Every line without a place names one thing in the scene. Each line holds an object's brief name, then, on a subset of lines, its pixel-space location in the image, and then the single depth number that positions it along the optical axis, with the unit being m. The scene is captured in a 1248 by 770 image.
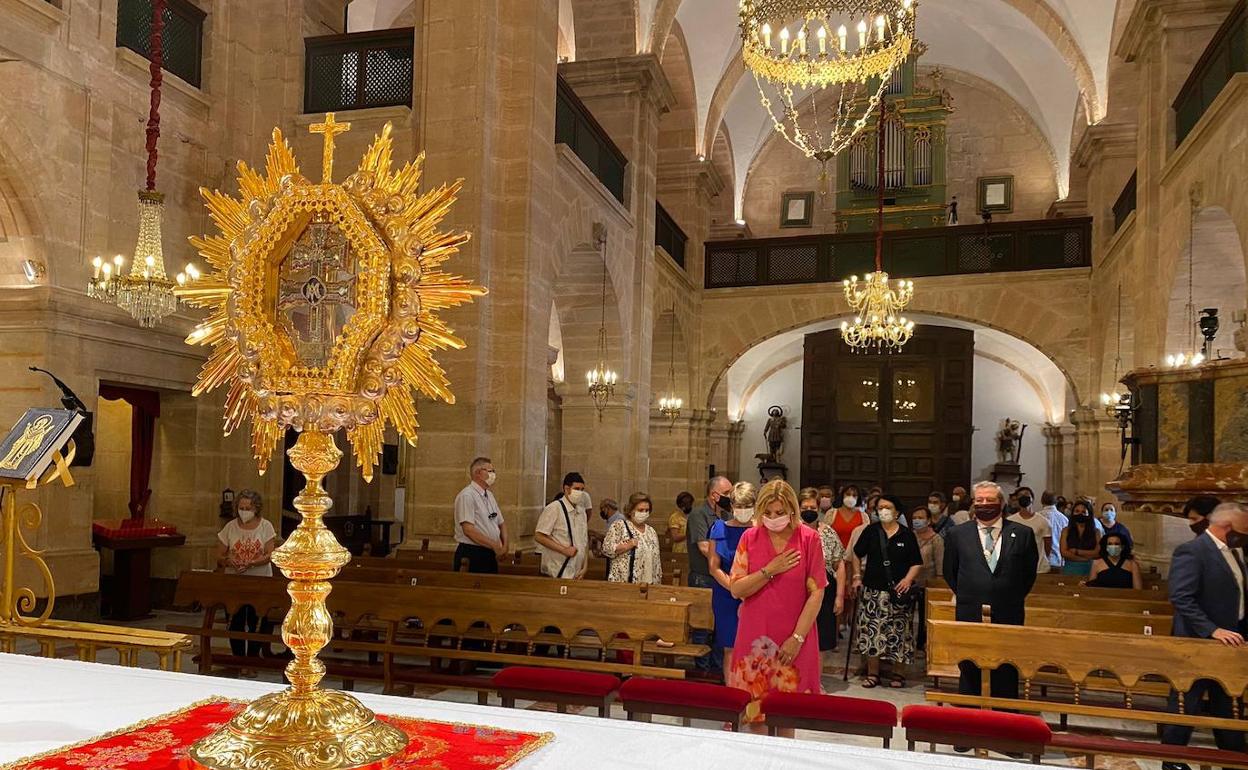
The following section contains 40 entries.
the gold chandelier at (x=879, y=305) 14.31
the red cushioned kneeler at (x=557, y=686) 4.10
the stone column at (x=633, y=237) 14.63
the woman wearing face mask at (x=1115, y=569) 8.60
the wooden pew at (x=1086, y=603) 7.28
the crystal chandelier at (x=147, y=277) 7.42
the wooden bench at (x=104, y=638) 3.86
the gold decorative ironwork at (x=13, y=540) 3.97
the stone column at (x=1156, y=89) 11.73
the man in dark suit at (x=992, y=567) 5.64
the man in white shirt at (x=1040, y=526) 10.16
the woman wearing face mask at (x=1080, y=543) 10.28
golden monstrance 2.40
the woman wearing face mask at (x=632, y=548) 7.20
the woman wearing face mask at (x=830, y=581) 6.93
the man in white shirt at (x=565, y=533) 7.45
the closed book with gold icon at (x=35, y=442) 3.87
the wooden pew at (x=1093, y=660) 4.77
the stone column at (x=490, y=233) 9.83
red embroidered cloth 2.43
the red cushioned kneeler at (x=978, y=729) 3.65
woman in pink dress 4.57
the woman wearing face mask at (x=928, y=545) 9.21
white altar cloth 2.63
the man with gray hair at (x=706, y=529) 7.11
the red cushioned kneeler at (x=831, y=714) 3.89
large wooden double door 21.25
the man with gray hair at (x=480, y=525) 7.50
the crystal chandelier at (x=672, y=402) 19.42
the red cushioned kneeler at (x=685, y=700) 4.07
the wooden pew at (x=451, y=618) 5.76
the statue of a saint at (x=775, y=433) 23.20
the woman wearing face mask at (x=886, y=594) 7.79
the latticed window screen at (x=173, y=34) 9.26
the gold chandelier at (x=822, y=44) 9.66
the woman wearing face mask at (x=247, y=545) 7.39
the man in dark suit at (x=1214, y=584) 5.25
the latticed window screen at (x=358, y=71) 10.79
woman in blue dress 5.93
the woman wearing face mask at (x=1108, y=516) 11.52
